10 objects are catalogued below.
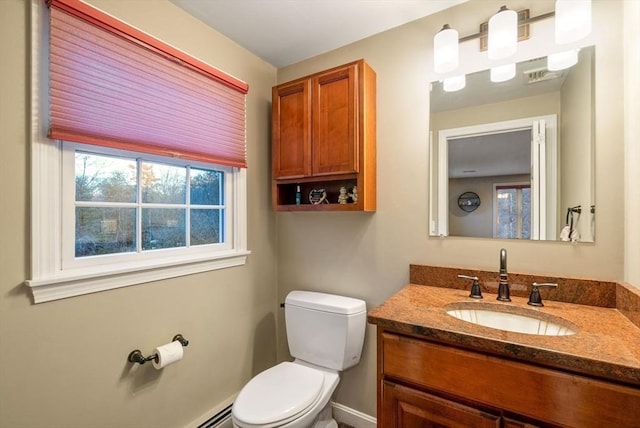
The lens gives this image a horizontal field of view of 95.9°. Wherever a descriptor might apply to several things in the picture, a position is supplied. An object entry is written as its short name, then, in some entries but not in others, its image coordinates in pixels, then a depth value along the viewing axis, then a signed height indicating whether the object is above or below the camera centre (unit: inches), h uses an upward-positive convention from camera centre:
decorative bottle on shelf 75.1 +4.1
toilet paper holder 51.5 -26.0
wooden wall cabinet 62.1 +18.0
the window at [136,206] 47.1 +1.4
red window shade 42.8 +21.7
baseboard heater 63.8 -47.1
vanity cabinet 30.1 -21.4
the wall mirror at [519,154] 49.1 +10.8
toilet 49.6 -33.8
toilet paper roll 52.3 -26.1
